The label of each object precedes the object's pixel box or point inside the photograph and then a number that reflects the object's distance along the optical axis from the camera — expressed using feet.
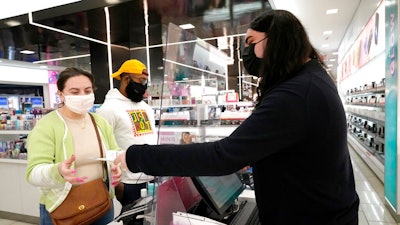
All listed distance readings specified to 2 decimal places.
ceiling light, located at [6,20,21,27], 16.60
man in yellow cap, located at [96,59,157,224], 7.61
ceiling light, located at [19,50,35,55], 30.06
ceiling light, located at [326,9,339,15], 23.95
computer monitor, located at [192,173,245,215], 3.57
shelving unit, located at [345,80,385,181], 17.13
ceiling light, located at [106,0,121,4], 13.76
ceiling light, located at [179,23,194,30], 20.65
